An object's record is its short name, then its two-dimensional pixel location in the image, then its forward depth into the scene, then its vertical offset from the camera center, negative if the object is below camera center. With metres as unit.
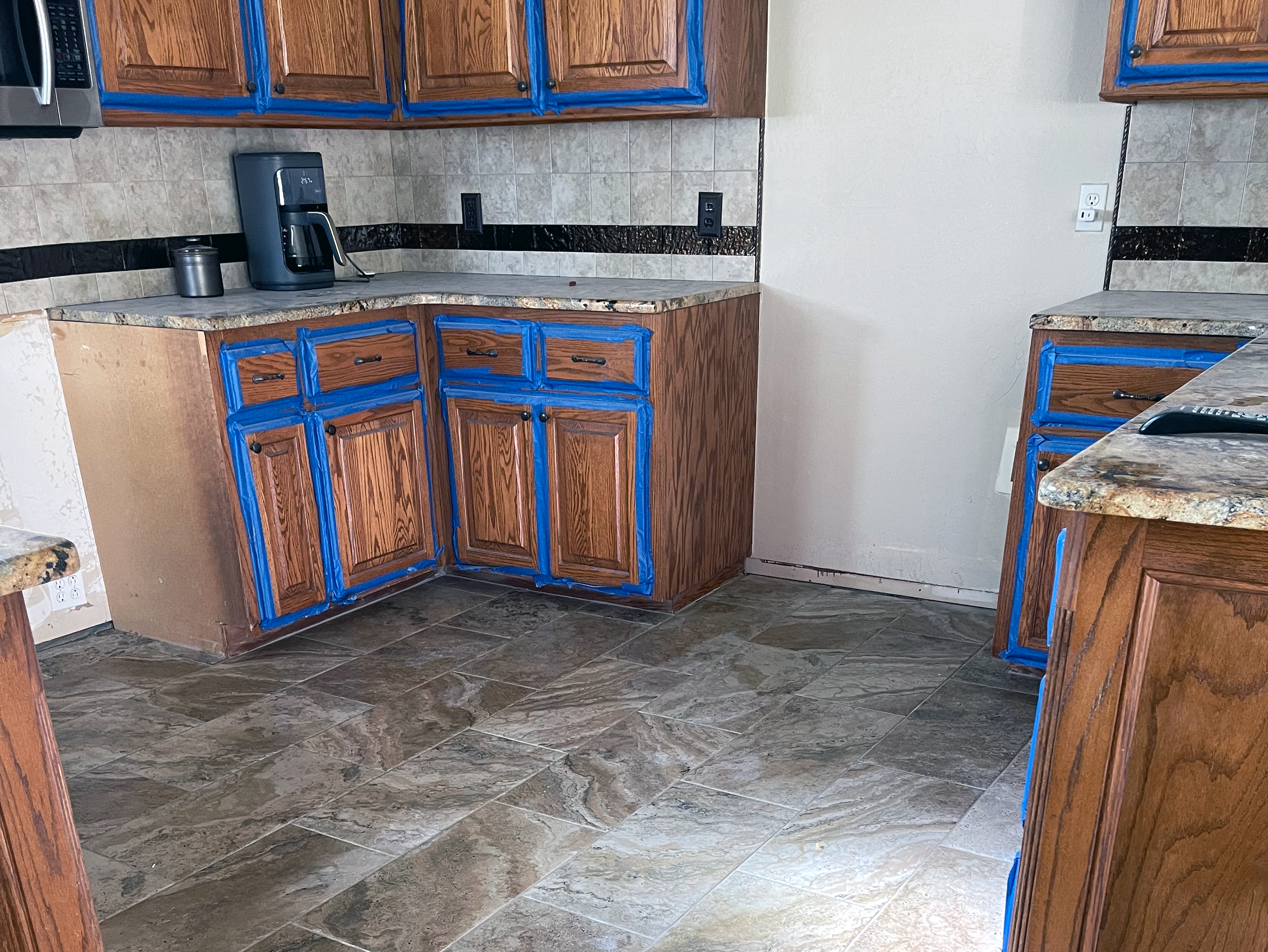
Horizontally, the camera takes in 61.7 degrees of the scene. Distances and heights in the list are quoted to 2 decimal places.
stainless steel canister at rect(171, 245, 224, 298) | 2.95 -0.32
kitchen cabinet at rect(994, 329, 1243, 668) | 2.37 -0.60
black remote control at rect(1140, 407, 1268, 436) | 1.33 -0.35
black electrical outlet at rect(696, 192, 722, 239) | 3.29 -0.22
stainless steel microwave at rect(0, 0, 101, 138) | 2.39 +0.18
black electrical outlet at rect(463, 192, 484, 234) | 3.68 -0.23
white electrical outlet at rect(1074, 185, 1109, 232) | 2.80 -0.18
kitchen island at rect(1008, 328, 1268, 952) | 1.10 -0.60
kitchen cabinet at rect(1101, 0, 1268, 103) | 2.31 +0.18
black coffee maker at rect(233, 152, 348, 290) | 3.13 -0.20
